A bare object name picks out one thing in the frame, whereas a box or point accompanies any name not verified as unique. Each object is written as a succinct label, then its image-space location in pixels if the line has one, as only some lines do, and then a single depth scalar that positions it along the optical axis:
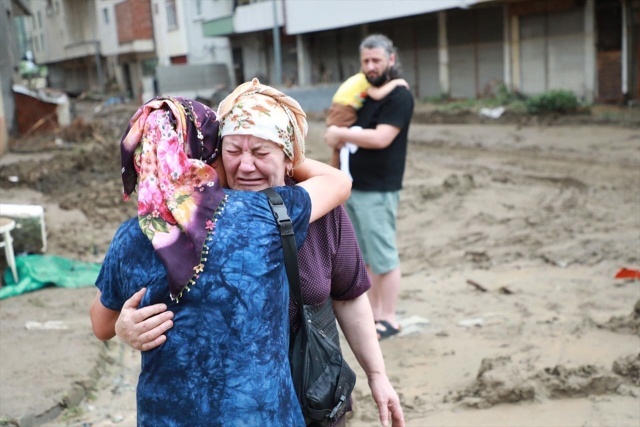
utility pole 26.55
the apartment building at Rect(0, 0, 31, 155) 15.93
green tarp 6.07
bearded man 4.67
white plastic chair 5.96
